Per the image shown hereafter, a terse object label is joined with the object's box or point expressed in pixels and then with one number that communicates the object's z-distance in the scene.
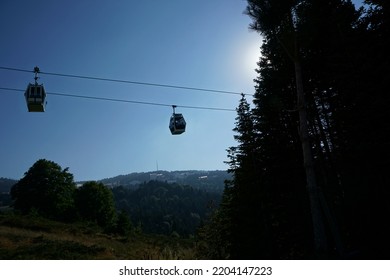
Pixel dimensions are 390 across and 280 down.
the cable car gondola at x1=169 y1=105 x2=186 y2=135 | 15.89
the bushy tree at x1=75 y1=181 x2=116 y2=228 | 55.50
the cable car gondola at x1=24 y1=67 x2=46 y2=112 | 11.64
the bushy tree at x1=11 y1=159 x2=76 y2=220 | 51.19
